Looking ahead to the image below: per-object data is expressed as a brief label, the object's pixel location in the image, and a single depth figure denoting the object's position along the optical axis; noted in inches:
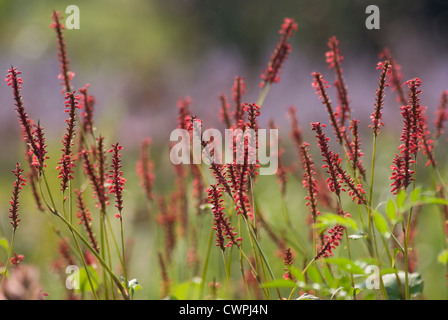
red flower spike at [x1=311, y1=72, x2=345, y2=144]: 54.7
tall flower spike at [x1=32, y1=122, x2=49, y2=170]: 53.1
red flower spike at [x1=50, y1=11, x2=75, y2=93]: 58.3
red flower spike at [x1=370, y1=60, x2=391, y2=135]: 53.1
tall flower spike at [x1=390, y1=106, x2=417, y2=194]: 52.8
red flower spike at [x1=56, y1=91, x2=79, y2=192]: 53.3
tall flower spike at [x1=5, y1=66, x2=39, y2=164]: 52.6
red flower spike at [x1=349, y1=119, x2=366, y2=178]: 54.9
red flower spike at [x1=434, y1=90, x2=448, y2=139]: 60.6
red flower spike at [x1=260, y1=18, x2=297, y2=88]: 60.0
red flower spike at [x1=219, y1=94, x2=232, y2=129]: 60.2
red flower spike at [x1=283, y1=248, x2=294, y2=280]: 53.8
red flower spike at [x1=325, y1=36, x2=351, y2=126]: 59.0
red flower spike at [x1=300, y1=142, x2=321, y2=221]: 54.3
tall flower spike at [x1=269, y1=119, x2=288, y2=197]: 63.0
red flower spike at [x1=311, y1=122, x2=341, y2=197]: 52.5
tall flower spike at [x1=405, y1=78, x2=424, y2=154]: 52.7
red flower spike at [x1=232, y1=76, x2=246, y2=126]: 59.4
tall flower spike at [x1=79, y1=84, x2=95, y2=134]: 59.4
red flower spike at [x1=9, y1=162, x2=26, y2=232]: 53.0
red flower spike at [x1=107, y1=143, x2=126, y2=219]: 52.9
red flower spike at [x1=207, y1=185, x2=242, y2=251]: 53.2
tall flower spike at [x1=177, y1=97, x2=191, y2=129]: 59.3
